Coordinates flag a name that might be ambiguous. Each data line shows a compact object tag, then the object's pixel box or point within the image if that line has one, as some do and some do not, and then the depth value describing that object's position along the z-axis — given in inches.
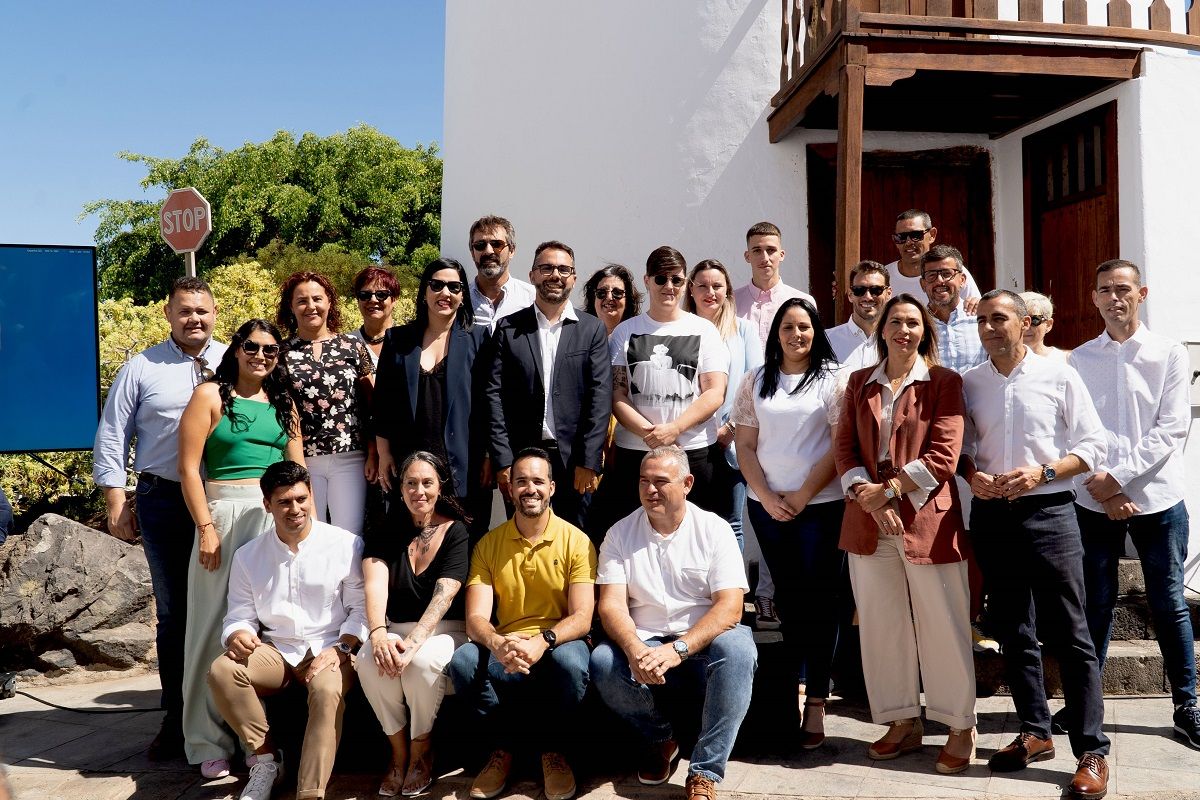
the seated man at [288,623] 162.2
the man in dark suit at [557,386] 182.7
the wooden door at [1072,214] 265.7
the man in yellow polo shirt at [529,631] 160.9
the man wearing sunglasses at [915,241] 222.4
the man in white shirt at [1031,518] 156.7
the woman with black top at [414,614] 162.4
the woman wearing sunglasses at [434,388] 180.5
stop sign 263.9
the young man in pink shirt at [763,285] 215.3
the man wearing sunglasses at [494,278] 200.8
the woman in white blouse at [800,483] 174.6
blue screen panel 269.9
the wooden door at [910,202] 286.2
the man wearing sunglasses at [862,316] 191.8
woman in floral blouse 184.4
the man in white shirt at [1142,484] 172.7
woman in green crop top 173.8
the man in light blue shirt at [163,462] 181.8
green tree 948.6
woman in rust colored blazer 161.8
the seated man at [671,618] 156.6
